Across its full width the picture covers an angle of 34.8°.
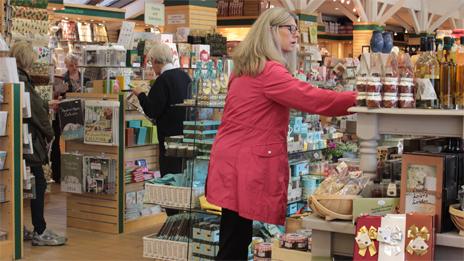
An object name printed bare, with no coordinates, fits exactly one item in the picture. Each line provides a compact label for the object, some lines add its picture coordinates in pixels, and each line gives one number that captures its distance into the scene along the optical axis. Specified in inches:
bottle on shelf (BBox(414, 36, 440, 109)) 113.3
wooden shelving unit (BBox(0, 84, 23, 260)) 219.9
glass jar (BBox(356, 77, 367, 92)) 116.5
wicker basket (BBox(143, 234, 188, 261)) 202.5
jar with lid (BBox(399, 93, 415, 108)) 113.8
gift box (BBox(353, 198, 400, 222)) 113.5
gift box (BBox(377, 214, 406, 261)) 105.3
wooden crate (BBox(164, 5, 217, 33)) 488.7
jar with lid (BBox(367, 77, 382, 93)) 115.0
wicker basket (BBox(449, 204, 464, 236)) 105.1
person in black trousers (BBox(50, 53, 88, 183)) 366.6
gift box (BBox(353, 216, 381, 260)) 107.3
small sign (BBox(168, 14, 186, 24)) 490.3
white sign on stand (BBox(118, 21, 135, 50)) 327.6
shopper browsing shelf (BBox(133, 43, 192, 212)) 234.4
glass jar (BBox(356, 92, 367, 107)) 116.6
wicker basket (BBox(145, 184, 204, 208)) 190.4
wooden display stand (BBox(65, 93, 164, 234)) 263.9
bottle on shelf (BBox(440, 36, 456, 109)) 112.8
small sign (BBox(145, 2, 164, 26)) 411.8
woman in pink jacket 128.1
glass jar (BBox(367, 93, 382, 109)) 114.5
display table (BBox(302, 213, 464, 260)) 114.8
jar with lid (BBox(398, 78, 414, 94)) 114.0
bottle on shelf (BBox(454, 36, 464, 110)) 111.1
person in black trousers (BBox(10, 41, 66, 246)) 236.7
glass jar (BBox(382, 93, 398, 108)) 114.2
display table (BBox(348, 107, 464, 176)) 108.4
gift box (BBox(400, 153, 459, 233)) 108.0
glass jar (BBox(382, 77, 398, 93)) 114.4
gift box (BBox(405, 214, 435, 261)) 104.2
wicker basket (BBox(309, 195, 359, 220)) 115.0
